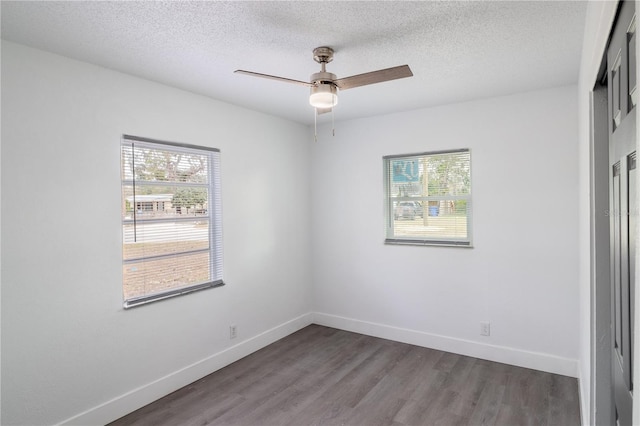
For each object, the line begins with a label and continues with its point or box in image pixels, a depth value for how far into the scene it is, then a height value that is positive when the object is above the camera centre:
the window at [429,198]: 3.79 +0.13
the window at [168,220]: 2.87 -0.06
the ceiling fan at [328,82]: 2.21 +0.82
